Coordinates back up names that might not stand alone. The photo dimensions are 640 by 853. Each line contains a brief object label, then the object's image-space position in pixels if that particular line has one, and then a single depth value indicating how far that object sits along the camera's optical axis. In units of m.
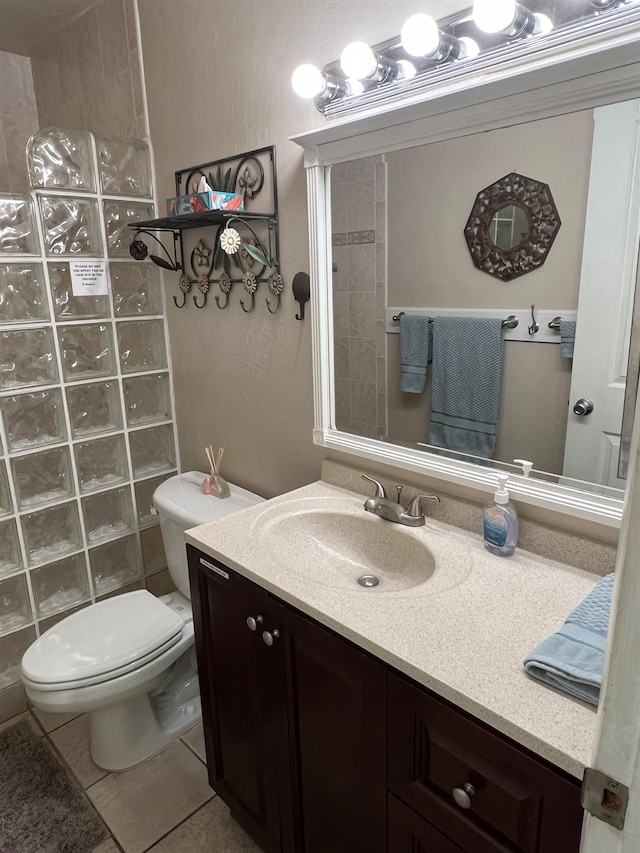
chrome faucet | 1.33
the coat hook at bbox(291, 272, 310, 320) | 1.54
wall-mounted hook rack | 1.58
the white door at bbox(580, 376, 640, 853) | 0.43
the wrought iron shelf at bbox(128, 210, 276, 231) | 1.55
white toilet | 1.52
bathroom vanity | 0.77
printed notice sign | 1.86
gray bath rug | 1.50
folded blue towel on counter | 0.77
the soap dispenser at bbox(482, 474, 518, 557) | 1.16
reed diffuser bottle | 1.85
